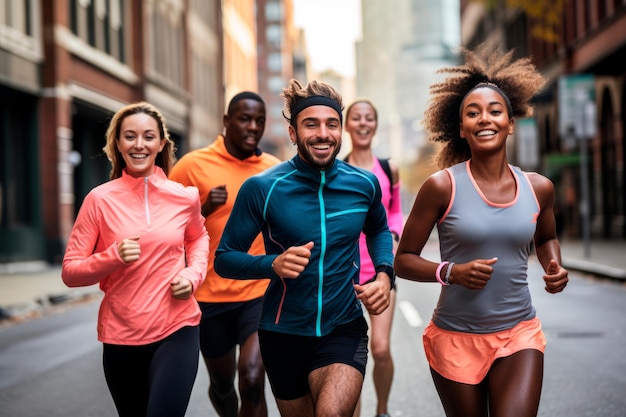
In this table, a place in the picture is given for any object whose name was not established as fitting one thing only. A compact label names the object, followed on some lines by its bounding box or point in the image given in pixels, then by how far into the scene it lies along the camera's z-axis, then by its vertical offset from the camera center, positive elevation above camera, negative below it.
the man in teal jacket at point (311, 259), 3.84 -0.26
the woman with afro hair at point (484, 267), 3.70 -0.30
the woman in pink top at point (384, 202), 6.05 -0.07
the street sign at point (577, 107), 23.20 +2.27
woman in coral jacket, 3.91 -0.33
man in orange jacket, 5.09 -0.51
